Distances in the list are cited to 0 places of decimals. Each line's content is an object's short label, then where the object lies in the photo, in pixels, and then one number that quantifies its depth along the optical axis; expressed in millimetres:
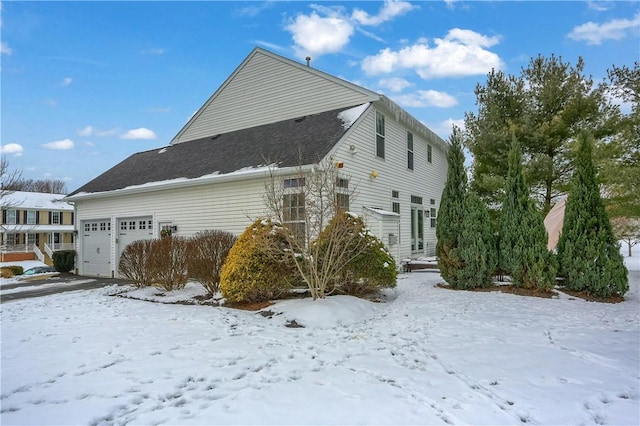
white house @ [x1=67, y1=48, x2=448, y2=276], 11047
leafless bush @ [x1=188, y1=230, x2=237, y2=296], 8117
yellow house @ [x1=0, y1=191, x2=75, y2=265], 28892
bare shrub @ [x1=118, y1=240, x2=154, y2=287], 9344
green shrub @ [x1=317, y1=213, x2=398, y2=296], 7430
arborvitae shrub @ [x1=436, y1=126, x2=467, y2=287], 8773
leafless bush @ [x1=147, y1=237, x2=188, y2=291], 8734
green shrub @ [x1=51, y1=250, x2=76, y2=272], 15562
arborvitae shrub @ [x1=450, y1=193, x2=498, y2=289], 8370
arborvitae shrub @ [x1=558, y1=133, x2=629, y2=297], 7234
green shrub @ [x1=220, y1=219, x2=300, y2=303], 7008
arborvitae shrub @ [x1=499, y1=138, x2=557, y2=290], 7652
